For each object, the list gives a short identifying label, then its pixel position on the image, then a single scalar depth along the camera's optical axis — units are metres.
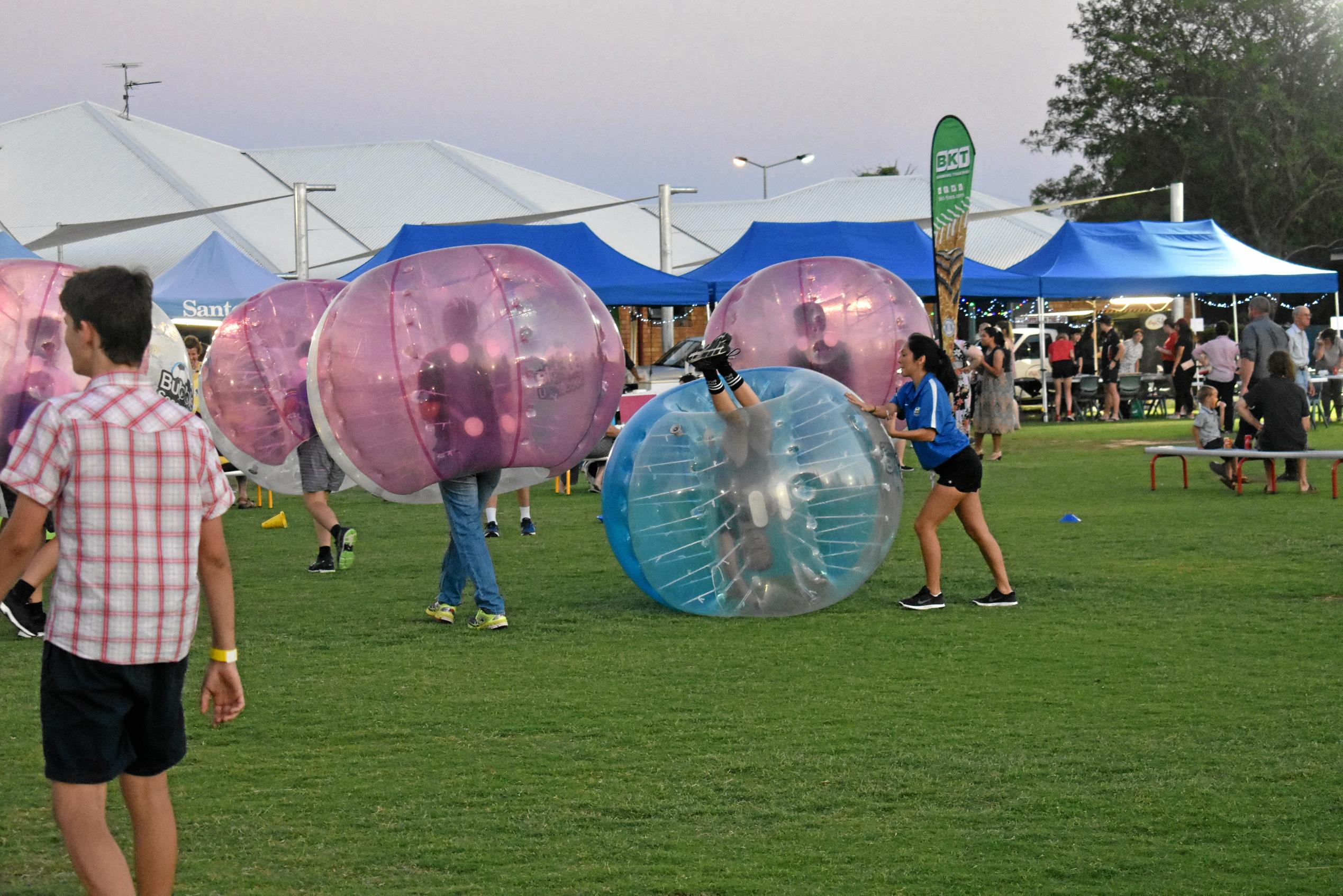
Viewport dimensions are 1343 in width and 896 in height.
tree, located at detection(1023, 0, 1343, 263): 49.59
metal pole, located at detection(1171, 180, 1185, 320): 29.88
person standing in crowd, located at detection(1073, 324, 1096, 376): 29.86
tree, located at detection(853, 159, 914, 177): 81.62
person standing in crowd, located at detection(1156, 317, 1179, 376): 27.20
